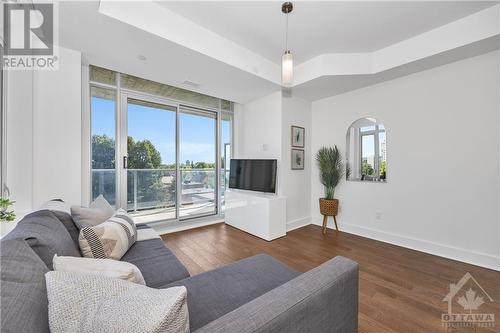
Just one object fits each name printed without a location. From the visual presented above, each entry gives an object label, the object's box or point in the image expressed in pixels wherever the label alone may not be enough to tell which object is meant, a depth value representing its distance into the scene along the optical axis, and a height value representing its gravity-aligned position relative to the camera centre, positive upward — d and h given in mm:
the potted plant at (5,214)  1191 -304
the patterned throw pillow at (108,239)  1369 -530
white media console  3248 -800
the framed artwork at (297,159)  3850 +138
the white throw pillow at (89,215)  1553 -400
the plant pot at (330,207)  3529 -704
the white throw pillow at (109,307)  561 -413
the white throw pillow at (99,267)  823 -440
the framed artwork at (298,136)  3850 +580
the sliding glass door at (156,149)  3064 +309
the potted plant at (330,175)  3564 -156
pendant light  1939 +933
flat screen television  3559 -158
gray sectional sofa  633 -529
